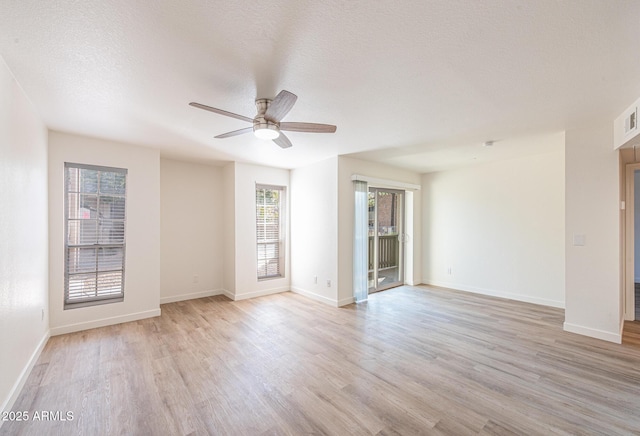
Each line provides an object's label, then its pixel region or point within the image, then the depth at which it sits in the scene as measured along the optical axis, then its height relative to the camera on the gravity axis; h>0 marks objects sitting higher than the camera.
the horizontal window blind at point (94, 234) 3.65 -0.22
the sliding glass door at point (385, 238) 5.50 -0.45
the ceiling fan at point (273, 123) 2.10 +0.83
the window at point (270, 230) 5.43 -0.25
